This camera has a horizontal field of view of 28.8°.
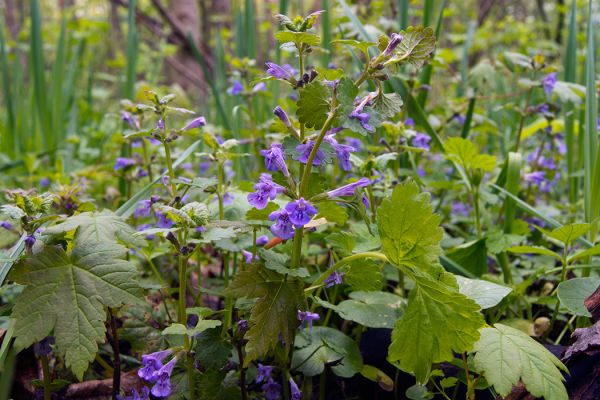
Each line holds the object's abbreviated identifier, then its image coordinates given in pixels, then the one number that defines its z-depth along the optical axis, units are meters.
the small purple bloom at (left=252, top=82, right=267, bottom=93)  0.81
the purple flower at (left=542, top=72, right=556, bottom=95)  0.81
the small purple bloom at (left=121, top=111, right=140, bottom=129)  0.72
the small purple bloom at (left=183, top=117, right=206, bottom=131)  0.61
